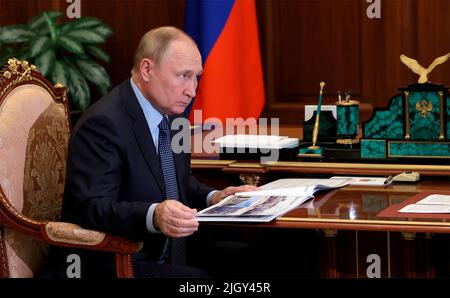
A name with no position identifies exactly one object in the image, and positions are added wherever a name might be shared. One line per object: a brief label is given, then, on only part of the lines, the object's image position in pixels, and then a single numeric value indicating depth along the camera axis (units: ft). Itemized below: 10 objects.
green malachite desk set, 21.68
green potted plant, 33.40
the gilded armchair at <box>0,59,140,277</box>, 17.31
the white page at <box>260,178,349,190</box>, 20.08
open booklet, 16.62
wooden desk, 16.61
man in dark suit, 17.15
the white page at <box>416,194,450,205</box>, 17.89
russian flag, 29.99
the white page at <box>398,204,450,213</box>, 17.12
